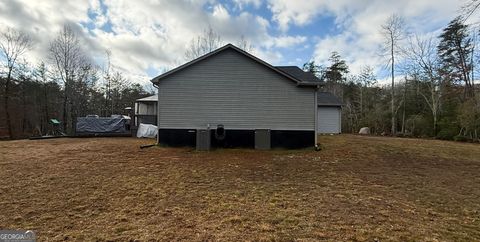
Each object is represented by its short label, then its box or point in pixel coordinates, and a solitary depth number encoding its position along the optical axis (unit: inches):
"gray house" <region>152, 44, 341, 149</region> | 480.7
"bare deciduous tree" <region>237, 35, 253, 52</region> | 1064.8
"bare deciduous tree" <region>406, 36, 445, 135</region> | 891.4
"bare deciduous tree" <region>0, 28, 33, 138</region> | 950.4
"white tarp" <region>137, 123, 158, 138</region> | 761.0
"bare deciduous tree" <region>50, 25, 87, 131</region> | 1075.9
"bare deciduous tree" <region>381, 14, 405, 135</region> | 994.1
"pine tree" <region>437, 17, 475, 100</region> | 878.4
